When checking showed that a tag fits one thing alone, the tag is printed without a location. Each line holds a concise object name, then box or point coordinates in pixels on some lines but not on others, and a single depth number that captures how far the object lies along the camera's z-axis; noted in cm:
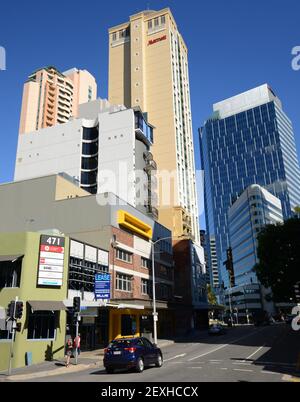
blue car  1759
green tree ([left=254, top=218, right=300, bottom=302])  4841
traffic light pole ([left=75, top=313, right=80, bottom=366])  2410
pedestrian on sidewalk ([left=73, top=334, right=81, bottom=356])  2450
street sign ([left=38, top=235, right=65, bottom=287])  2769
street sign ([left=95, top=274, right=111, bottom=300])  3123
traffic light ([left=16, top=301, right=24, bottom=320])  2003
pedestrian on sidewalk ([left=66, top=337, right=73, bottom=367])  2234
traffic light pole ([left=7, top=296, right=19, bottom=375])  1980
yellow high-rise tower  9488
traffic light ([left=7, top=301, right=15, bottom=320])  1988
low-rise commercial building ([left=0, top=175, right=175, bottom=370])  3347
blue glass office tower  19336
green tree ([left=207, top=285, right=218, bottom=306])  11055
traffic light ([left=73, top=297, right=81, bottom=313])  2366
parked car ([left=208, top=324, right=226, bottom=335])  4950
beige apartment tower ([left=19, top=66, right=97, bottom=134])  13912
